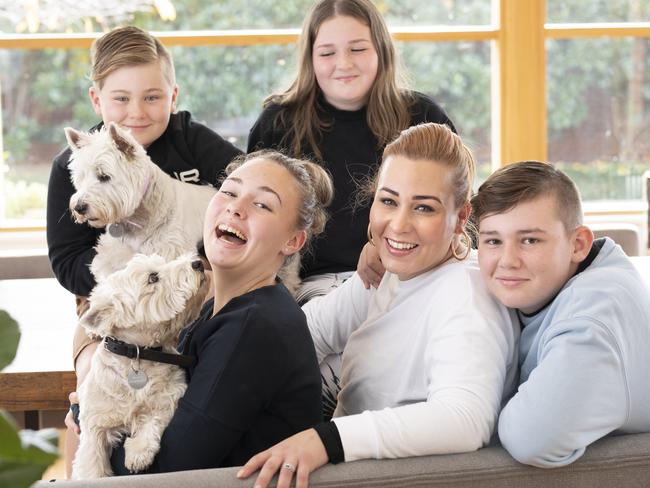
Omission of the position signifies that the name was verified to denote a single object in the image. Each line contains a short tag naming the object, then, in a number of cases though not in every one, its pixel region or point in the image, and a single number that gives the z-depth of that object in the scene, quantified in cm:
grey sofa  144
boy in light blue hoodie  144
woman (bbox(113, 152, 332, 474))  157
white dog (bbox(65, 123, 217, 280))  240
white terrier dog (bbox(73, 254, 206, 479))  172
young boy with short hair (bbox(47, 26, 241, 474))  249
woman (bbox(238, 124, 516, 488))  148
